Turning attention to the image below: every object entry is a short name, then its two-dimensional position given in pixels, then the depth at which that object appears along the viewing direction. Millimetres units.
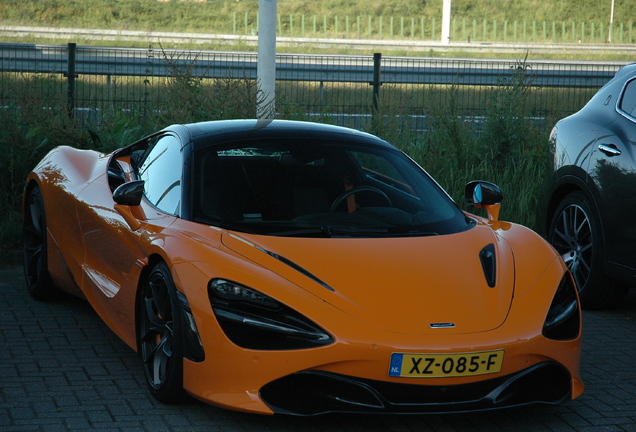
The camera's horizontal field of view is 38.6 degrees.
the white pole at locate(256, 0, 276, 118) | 9297
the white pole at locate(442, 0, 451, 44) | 32656
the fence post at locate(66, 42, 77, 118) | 11686
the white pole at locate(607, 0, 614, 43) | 38703
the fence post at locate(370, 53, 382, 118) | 12984
